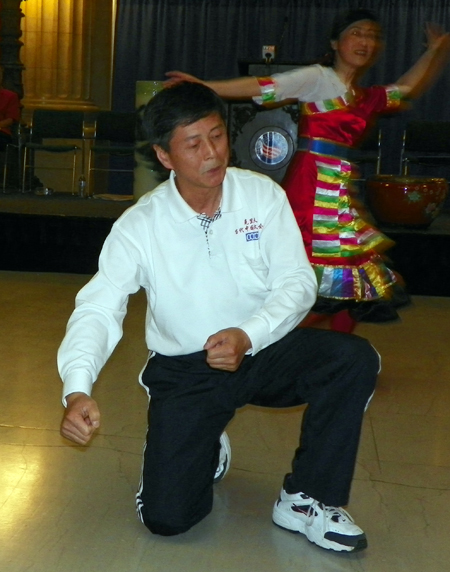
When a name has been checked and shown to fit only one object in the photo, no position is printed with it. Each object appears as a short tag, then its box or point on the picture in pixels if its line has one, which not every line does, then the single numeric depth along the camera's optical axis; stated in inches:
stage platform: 201.0
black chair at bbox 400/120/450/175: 296.5
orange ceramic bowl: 194.9
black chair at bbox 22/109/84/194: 295.9
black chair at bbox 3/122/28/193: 292.5
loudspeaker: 232.2
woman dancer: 109.7
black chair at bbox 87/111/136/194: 296.0
